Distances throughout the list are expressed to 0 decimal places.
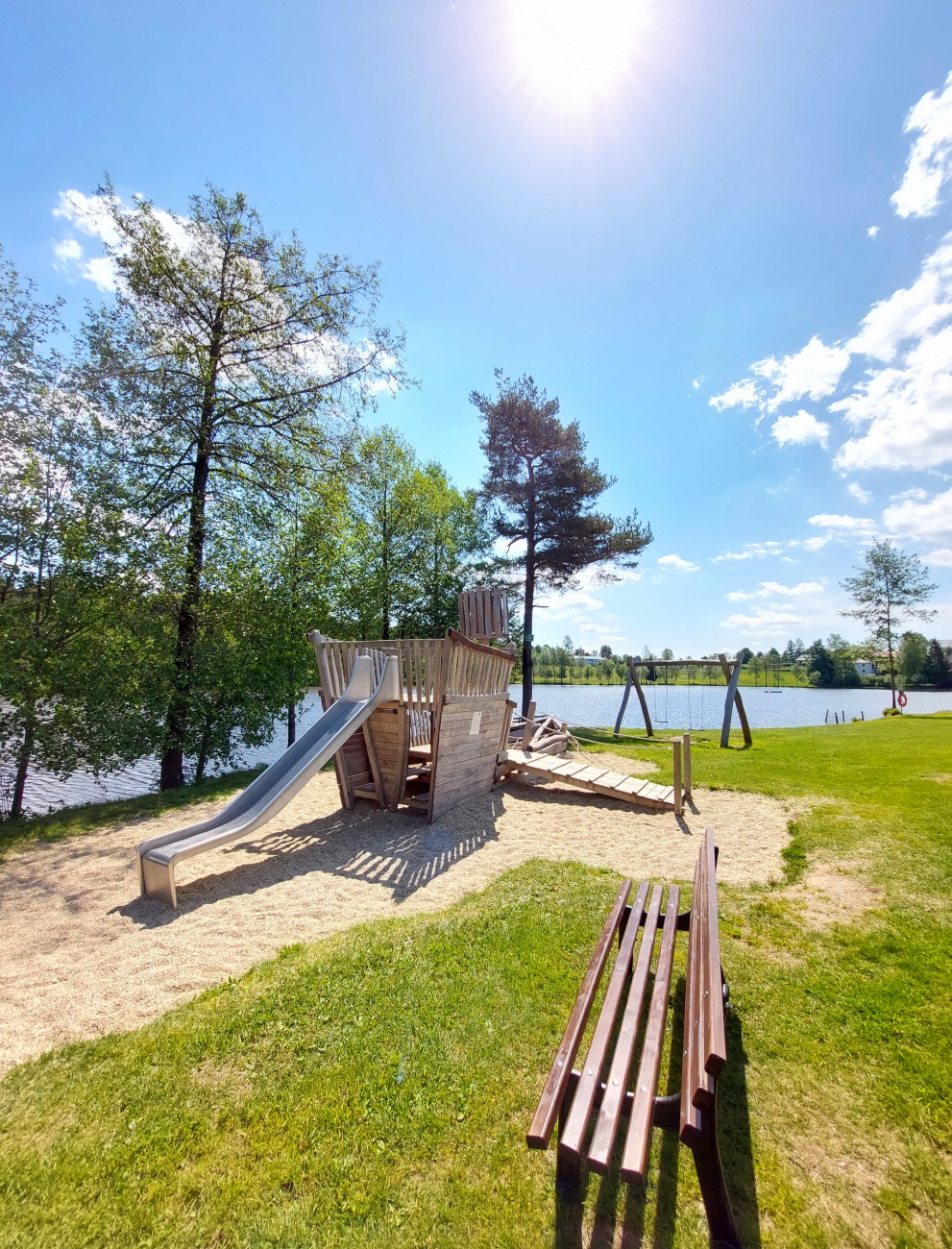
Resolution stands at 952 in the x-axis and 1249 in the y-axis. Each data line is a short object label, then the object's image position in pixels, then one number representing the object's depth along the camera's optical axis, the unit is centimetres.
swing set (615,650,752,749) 1403
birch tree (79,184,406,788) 1013
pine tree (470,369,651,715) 1925
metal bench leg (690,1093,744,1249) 162
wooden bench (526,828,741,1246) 160
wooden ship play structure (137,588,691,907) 616
